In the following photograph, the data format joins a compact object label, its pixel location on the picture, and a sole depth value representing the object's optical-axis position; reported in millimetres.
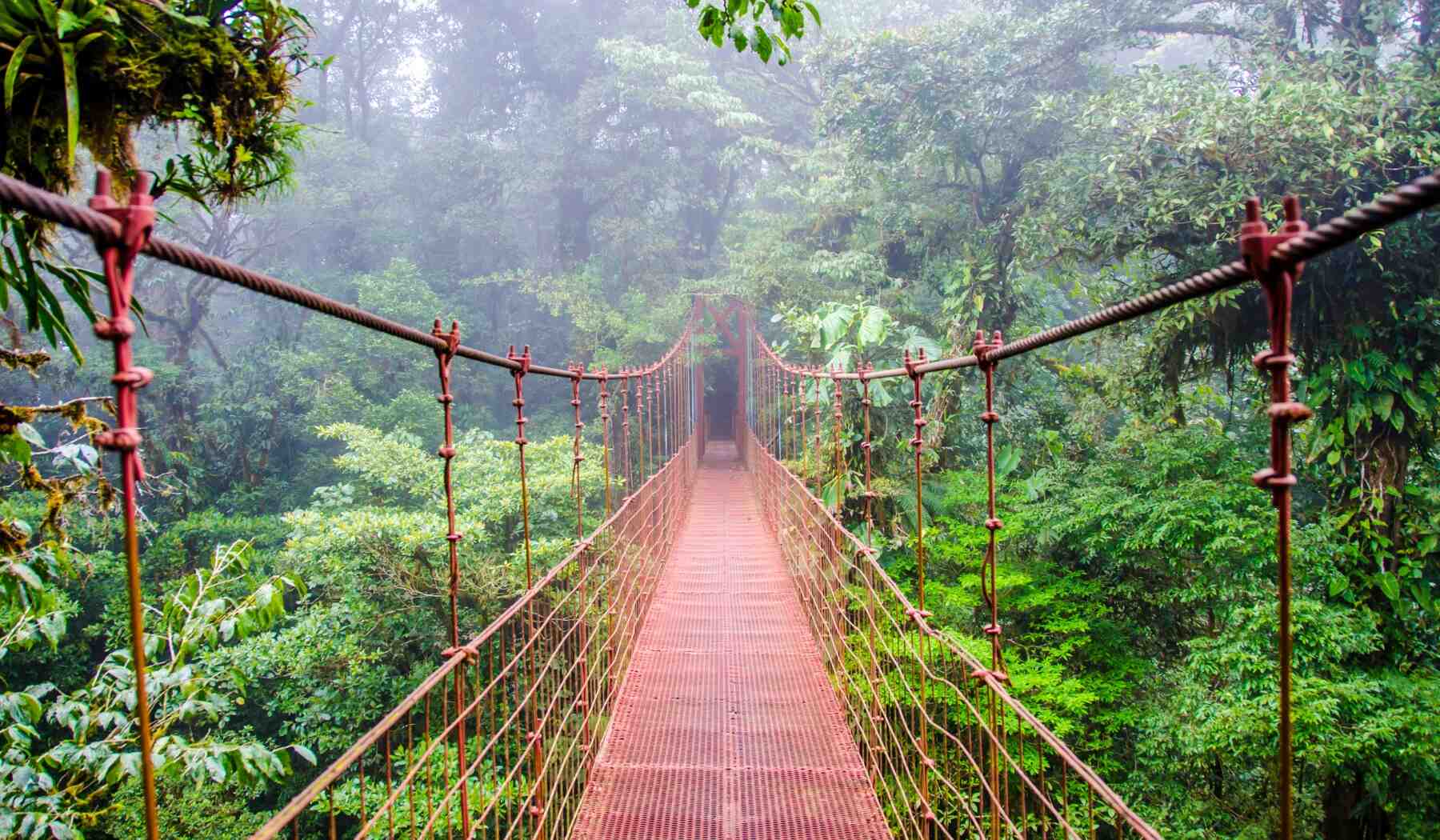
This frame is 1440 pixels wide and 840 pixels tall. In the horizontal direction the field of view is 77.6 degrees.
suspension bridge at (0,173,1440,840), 697
